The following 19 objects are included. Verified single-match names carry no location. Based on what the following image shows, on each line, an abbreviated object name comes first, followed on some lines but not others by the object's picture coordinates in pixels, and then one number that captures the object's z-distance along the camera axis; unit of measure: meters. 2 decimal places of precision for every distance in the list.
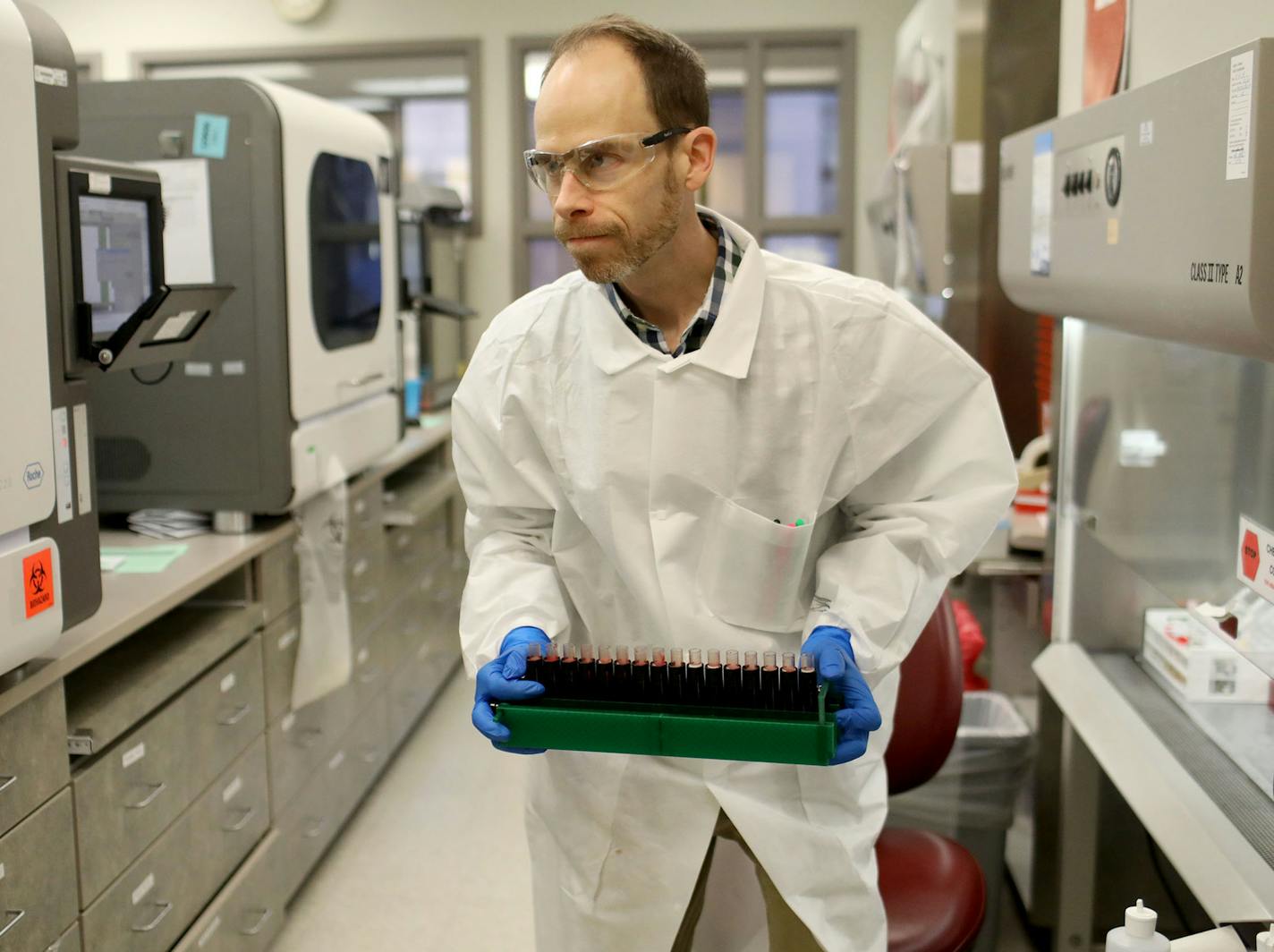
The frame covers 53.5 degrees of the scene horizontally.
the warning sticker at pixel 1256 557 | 1.28
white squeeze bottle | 1.08
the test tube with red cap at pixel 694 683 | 1.30
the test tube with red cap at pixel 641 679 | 1.30
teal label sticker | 2.31
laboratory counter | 1.61
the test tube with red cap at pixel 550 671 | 1.33
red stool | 1.72
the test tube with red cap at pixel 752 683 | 1.29
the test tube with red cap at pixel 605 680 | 1.32
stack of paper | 2.37
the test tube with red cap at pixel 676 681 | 1.30
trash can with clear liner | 2.24
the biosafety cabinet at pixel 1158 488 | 1.20
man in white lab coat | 1.43
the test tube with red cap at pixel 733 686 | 1.30
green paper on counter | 2.11
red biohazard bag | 2.60
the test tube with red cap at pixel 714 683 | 1.30
